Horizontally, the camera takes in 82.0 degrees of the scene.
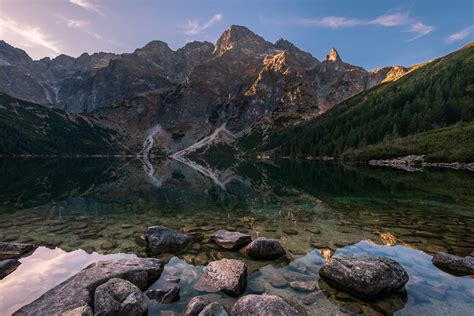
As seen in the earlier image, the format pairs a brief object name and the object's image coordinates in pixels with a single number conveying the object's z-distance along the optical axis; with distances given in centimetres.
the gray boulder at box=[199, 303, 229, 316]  927
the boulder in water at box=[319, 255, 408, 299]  1120
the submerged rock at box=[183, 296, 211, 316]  963
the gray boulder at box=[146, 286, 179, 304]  1100
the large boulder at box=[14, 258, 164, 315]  993
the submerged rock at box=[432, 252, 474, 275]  1348
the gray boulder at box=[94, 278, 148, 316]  933
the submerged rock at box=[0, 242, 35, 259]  1615
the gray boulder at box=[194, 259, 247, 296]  1181
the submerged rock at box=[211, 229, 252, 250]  1735
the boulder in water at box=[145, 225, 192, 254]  1703
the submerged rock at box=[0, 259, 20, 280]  1349
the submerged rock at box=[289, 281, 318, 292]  1203
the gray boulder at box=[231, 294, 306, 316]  920
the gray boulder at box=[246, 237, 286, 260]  1580
